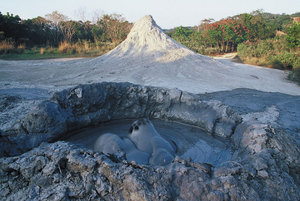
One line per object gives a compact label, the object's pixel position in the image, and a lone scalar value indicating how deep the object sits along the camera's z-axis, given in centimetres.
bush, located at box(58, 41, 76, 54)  1417
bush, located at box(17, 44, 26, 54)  1277
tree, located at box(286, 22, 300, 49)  1313
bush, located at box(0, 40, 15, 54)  1216
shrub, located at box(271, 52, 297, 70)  1127
